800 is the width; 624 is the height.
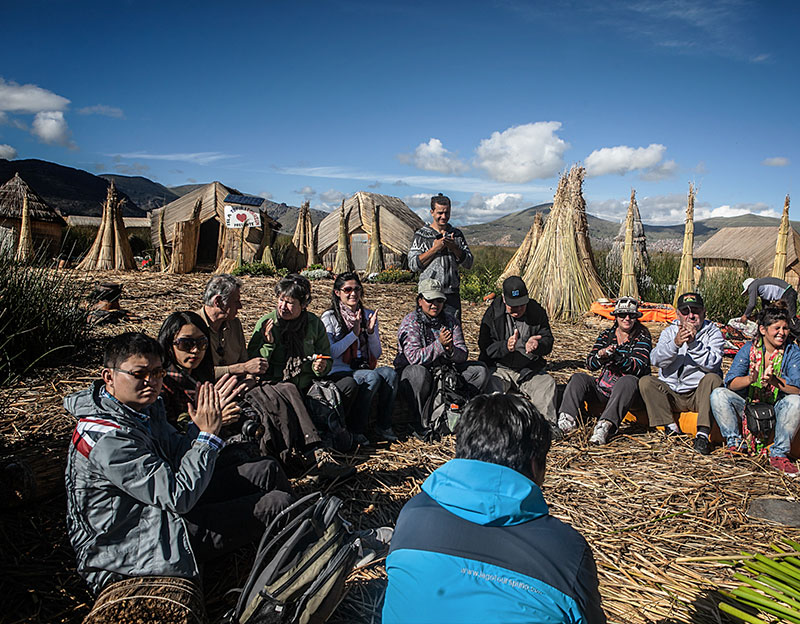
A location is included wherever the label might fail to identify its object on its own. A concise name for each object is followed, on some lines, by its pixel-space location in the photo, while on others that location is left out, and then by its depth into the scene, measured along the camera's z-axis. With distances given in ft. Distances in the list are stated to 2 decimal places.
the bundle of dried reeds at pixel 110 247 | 41.50
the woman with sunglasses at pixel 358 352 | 14.48
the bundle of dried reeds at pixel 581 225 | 33.30
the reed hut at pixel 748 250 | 44.04
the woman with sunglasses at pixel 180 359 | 10.89
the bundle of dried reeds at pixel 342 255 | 48.70
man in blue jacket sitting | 4.55
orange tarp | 30.58
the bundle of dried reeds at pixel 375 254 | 50.42
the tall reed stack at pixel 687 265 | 31.35
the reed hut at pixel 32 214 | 55.52
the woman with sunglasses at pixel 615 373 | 14.78
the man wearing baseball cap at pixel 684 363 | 14.88
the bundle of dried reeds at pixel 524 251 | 41.96
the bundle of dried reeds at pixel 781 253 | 30.17
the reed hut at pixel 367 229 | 55.72
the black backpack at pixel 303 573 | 6.61
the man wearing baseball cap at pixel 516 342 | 16.69
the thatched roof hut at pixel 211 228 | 48.52
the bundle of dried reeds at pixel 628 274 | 33.53
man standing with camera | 18.94
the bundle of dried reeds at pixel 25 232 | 42.61
